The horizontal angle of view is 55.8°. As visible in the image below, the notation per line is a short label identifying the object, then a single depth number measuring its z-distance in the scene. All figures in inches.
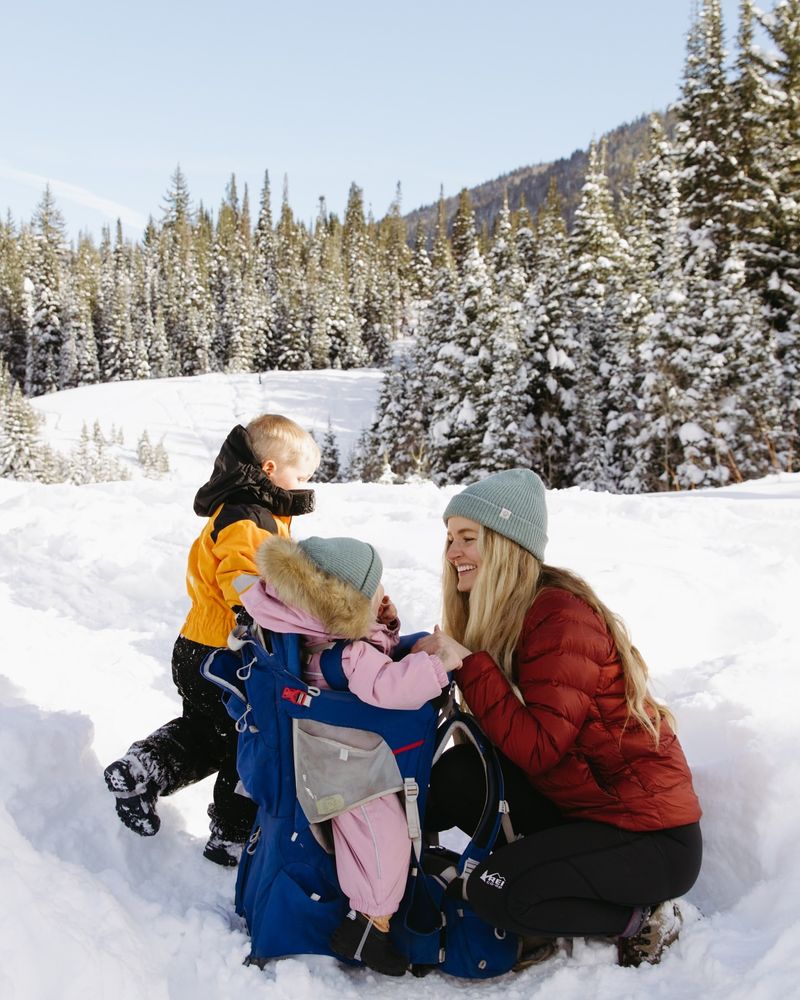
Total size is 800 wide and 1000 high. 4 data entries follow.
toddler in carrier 92.7
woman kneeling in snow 91.4
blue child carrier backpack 95.0
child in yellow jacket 117.9
